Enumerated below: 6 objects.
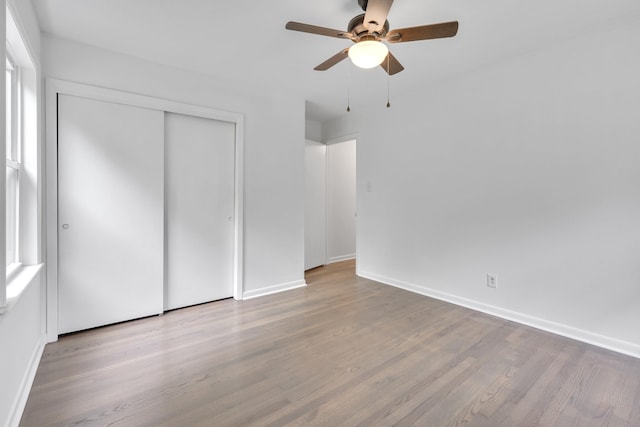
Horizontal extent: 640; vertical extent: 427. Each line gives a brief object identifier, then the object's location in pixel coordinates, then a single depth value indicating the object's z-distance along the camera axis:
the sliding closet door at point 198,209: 2.96
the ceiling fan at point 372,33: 1.71
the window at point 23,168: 1.90
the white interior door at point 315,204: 4.67
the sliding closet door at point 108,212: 2.42
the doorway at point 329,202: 4.73
